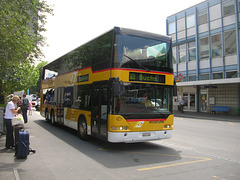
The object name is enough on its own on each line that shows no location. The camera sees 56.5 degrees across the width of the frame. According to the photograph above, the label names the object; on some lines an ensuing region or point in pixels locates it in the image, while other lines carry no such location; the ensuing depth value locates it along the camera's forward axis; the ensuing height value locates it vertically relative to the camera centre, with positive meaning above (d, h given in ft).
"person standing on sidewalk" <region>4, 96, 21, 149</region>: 22.55 -1.38
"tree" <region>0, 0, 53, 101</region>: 24.76 +7.40
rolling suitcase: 20.10 -4.14
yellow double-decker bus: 22.98 +1.36
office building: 75.20 +17.98
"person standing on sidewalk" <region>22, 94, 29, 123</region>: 45.19 -1.32
